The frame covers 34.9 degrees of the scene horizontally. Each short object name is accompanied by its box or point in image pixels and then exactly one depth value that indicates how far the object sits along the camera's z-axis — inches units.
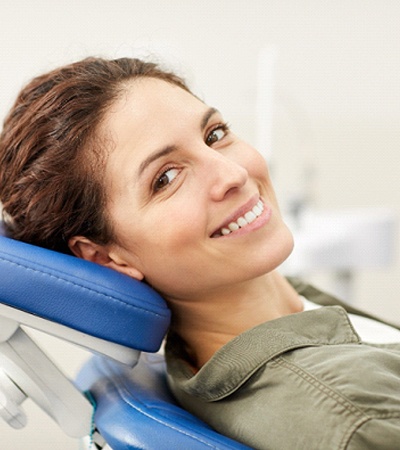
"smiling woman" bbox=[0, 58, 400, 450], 36.4
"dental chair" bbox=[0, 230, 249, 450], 34.9
